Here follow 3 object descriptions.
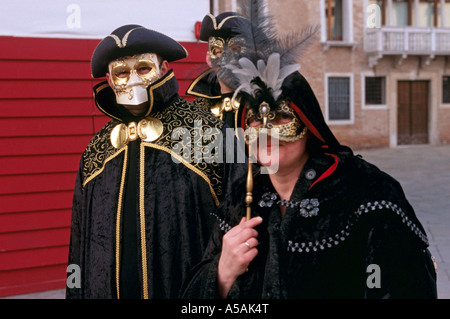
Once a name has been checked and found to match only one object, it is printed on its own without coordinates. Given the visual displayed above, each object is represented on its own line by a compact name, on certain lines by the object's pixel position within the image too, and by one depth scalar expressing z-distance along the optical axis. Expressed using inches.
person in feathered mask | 60.4
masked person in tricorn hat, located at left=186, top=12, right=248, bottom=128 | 159.3
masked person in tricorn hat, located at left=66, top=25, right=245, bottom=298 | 99.2
